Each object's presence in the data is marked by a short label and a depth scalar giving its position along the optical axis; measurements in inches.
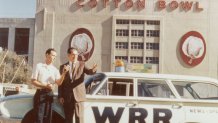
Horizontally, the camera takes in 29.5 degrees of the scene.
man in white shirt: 318.7
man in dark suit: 313.7
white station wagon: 332.5
